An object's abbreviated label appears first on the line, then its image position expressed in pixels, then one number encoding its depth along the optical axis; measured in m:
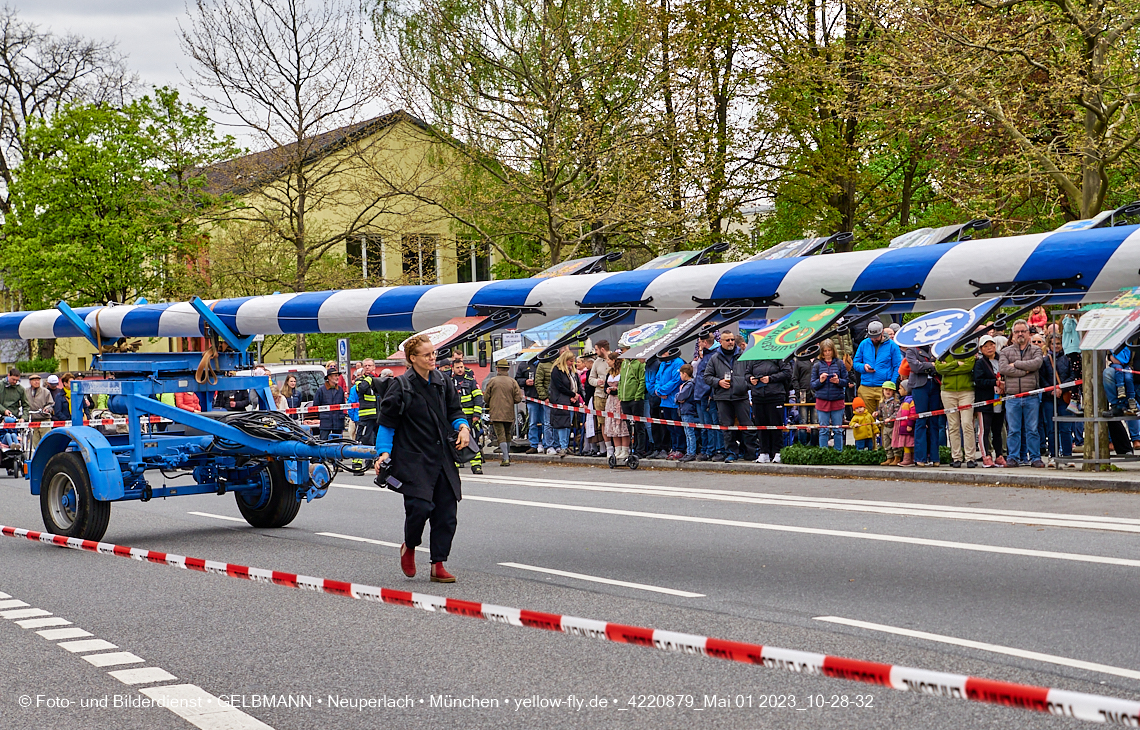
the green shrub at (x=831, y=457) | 16.92
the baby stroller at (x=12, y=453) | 21.31
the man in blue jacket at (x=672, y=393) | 19.41
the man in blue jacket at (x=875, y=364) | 17.02
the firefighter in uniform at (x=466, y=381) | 17.77
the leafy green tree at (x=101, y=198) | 43.53
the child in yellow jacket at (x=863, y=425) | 17.22
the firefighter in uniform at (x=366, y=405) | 17.81
